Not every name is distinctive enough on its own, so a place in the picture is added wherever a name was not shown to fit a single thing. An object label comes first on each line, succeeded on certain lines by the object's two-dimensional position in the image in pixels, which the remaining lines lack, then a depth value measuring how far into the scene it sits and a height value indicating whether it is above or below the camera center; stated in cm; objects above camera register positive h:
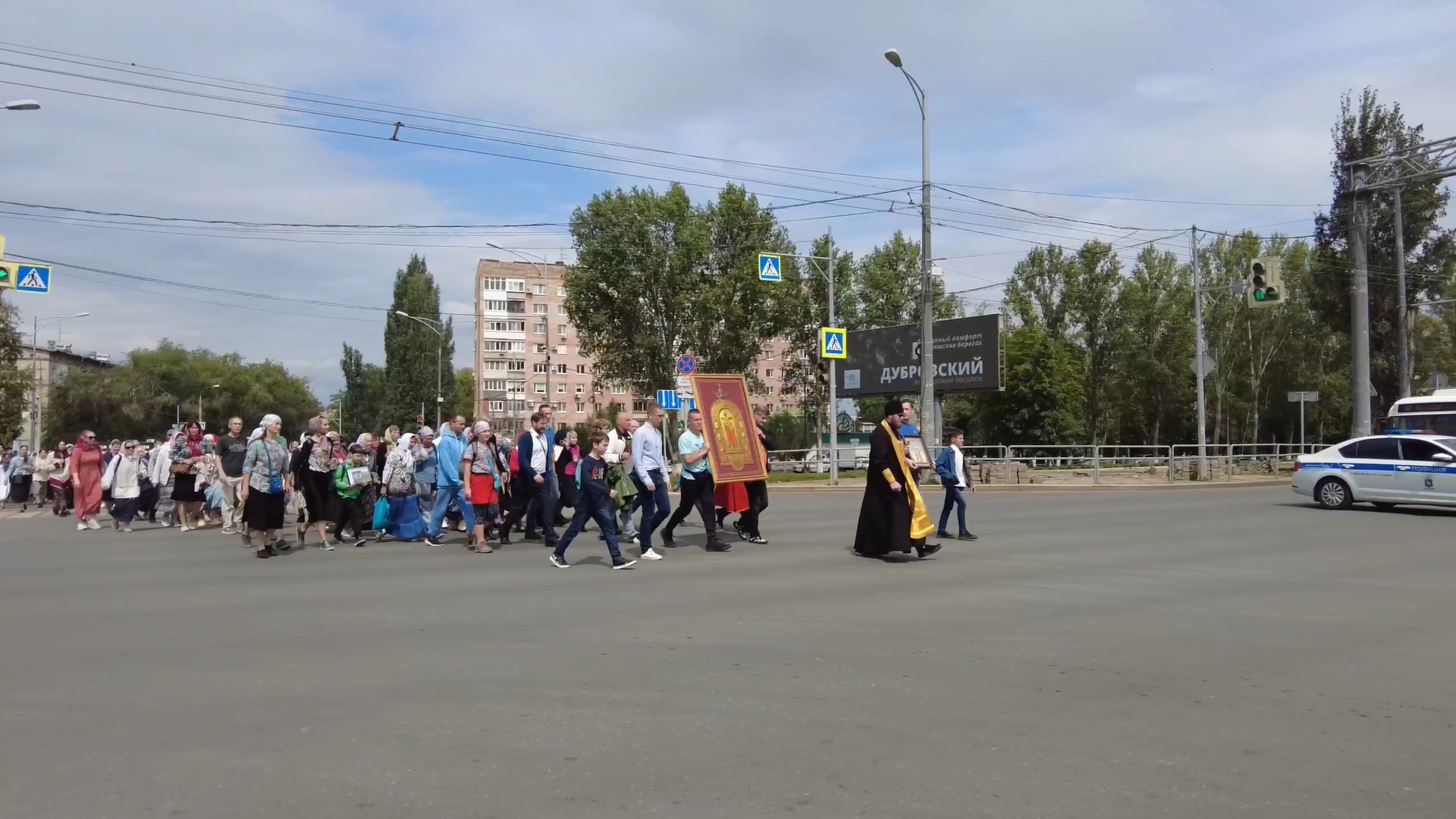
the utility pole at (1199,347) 3116 +296
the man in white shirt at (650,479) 1259 -42
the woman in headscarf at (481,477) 1382 -45
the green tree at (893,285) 6694 +1018
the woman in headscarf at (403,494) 1535 -74
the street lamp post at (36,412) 5054 +152
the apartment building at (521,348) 10169 +929
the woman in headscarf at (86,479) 1894 -67
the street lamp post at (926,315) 2861 +355
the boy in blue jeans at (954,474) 1428 -41
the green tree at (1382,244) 3784 +749
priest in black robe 1230 -70
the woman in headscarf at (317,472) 1460 -41
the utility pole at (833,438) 3092 +19
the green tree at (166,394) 7256 +365
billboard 4212 +368
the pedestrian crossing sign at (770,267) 3162 +531
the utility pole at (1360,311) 3030 +397
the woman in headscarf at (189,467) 1764 -42
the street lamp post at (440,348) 6996 +677
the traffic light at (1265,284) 2458 +380
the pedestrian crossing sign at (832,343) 3188 +307
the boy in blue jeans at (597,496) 1168 -59
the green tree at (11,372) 4419 +293
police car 1922 -51
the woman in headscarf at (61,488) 2327 -102
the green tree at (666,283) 5459 +839
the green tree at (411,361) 7306 +570
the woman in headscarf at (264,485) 1359 -56
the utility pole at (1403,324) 3384 +411
